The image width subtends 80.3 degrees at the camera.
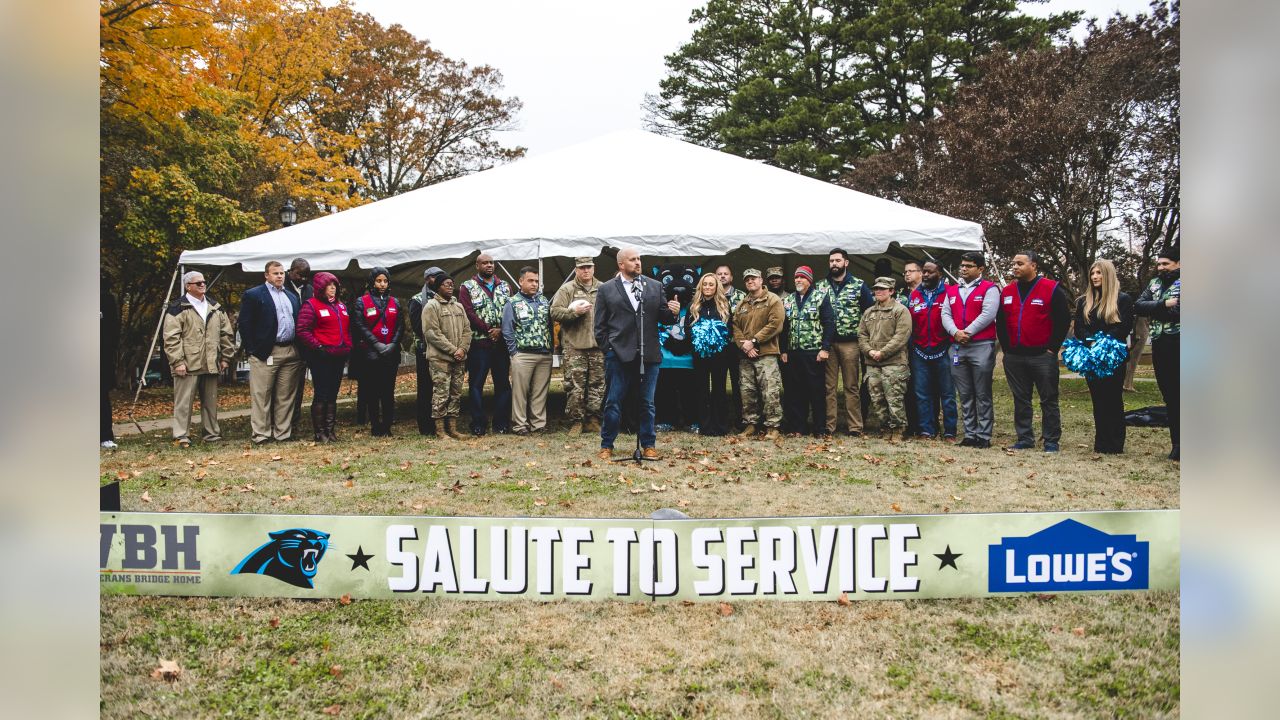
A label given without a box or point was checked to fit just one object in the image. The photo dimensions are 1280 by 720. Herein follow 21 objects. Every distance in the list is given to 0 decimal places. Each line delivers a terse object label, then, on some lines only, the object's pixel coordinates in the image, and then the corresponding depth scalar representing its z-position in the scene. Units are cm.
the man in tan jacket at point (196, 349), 860
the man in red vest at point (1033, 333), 764
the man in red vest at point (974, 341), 805
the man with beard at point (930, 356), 853
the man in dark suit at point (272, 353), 852
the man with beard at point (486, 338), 926
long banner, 335
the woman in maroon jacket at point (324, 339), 859
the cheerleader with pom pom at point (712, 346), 888
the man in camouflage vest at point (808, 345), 885
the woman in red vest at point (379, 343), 911
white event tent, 923
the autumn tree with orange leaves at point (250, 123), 1213
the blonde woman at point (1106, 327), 741
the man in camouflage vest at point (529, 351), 924
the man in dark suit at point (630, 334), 721
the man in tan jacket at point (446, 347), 882
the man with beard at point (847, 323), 885
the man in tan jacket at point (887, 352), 852
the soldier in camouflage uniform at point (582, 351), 910
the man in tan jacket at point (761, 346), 870
